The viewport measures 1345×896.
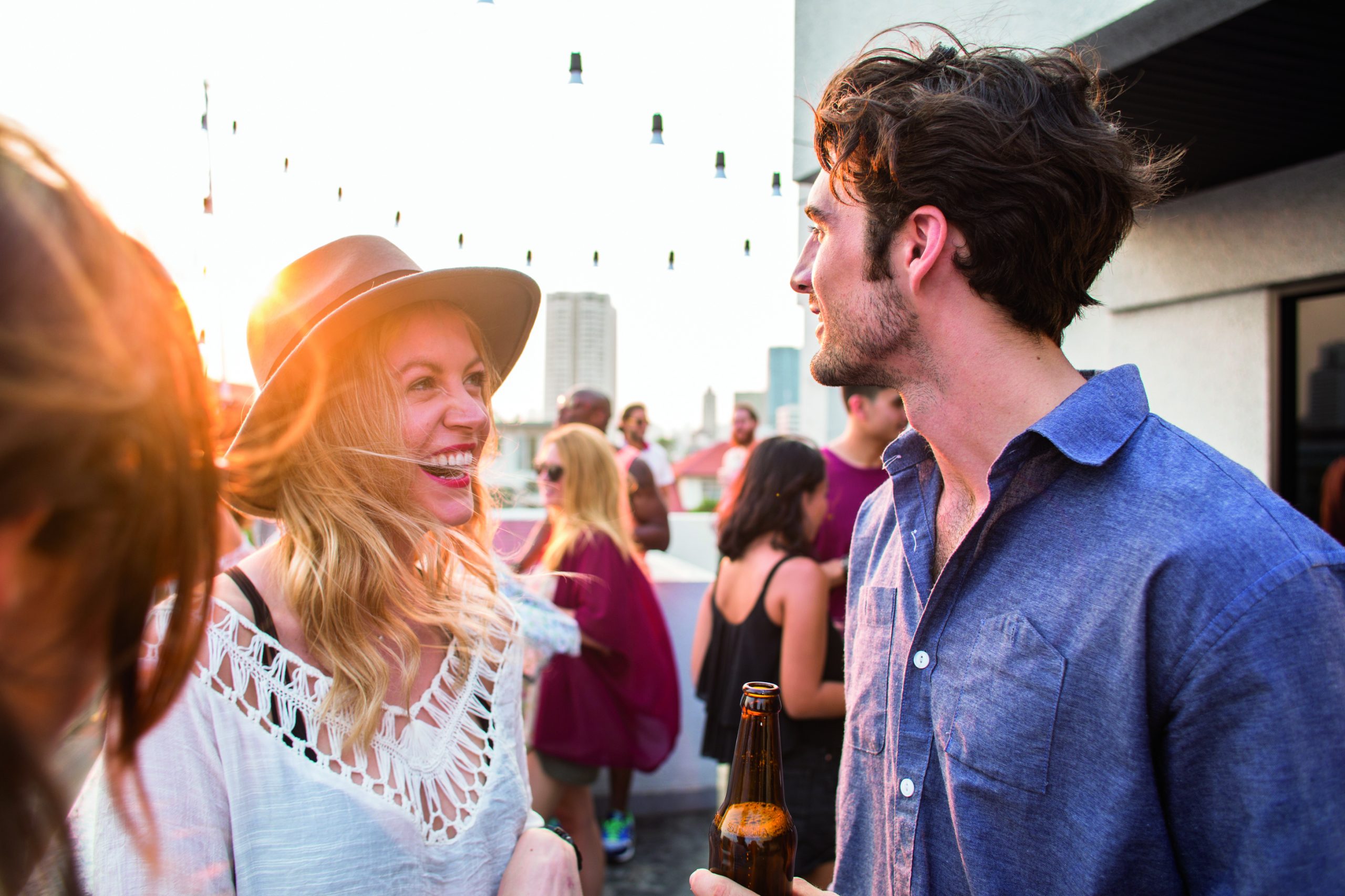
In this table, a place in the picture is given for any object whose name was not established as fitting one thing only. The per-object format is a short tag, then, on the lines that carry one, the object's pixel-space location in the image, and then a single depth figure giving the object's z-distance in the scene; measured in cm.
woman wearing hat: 129
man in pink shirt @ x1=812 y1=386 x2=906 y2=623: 390
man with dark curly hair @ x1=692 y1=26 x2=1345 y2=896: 105
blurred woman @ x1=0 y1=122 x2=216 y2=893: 45
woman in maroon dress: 385
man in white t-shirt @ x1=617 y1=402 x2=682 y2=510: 790
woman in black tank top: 300
